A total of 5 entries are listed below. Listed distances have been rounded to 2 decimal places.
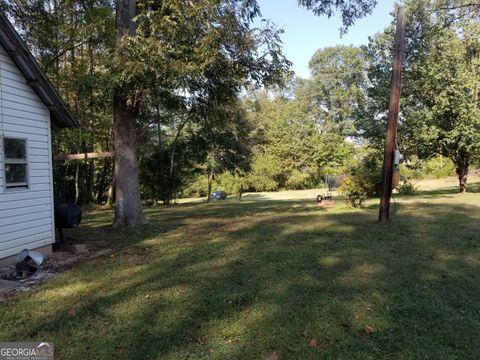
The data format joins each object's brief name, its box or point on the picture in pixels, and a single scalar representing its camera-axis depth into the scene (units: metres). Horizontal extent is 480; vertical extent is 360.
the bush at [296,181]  32.66
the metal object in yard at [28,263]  5.45
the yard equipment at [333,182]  17.94
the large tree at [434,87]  15.88
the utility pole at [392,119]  8.45
